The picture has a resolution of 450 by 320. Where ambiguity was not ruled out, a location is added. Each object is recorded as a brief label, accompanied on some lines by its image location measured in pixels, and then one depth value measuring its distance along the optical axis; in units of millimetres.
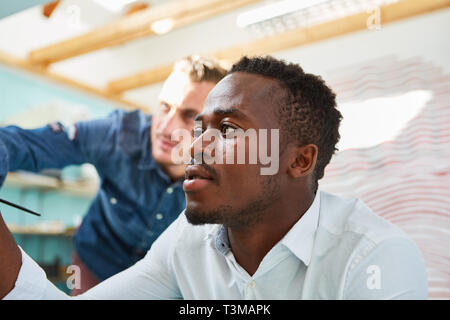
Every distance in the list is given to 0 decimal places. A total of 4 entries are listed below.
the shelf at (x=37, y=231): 1078
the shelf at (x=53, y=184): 1095
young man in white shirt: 451
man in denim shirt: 719
